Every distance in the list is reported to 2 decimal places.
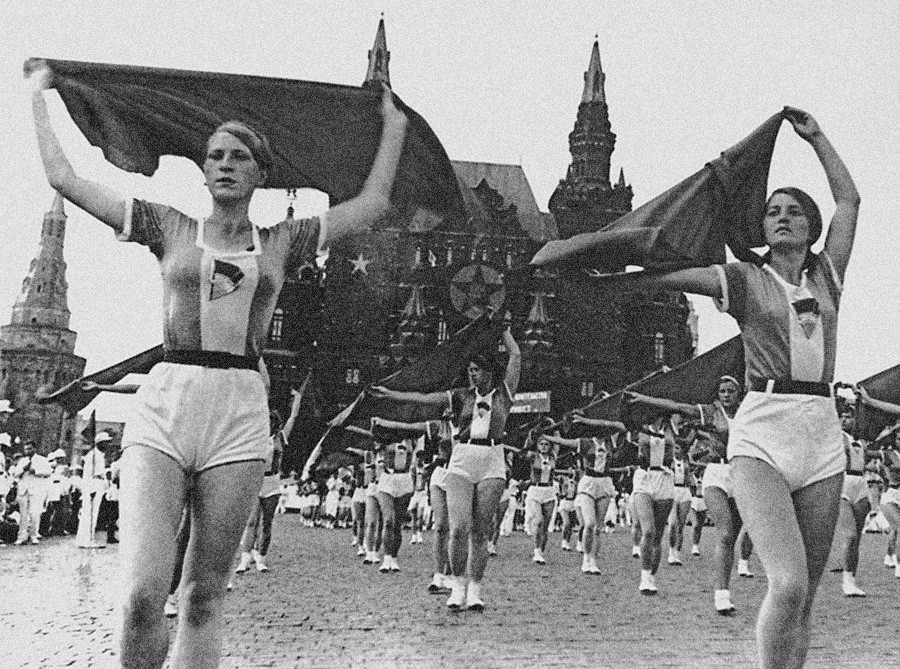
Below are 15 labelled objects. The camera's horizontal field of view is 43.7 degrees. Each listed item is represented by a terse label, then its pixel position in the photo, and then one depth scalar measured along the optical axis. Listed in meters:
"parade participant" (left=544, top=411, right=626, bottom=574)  18.33
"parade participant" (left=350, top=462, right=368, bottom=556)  25.22
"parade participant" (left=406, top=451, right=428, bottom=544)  29.02
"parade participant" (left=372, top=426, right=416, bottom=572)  17.66
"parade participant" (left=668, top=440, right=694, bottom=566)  20.38
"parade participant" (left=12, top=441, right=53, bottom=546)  24.50
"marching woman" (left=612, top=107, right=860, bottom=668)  5.41
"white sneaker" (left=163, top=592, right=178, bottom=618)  11.01
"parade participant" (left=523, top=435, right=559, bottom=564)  21.42
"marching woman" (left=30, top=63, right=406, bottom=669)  4.48
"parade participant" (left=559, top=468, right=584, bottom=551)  26.09
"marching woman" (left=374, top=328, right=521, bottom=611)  11.69
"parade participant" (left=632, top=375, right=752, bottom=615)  12.23
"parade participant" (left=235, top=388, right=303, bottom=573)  16.53
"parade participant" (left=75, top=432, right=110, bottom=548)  23.06
